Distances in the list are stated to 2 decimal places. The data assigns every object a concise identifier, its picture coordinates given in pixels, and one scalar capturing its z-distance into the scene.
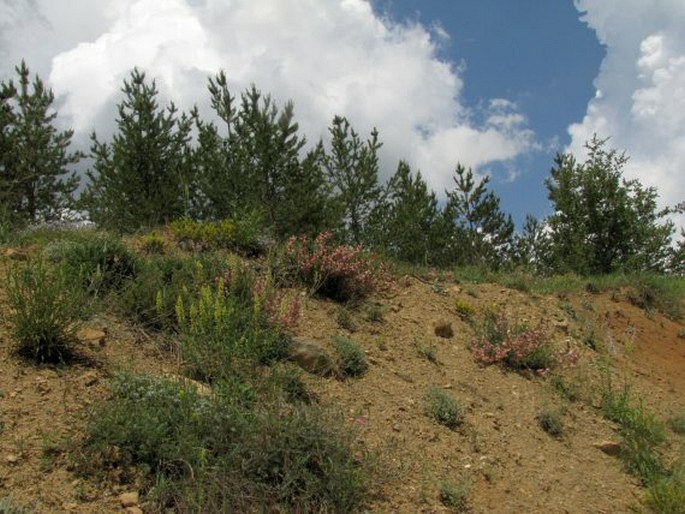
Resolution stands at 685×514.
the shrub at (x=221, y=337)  4.61
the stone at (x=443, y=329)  7.43
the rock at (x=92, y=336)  4.77
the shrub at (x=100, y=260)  5.61
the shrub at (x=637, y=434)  5.35
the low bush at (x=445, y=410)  5.36
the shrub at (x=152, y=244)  7.43
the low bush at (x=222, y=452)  3.38
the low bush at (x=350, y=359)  5.75
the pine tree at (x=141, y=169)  17.02
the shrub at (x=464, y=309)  8.22
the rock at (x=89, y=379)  4.23
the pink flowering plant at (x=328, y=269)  7.36
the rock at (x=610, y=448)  5.73
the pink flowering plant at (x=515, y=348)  7.02
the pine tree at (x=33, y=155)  18.08
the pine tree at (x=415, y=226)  21.80
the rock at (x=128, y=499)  3.27
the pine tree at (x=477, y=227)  21.84
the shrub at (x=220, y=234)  7.92
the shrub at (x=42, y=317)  4.25
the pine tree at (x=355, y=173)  24.11
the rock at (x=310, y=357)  5.41
